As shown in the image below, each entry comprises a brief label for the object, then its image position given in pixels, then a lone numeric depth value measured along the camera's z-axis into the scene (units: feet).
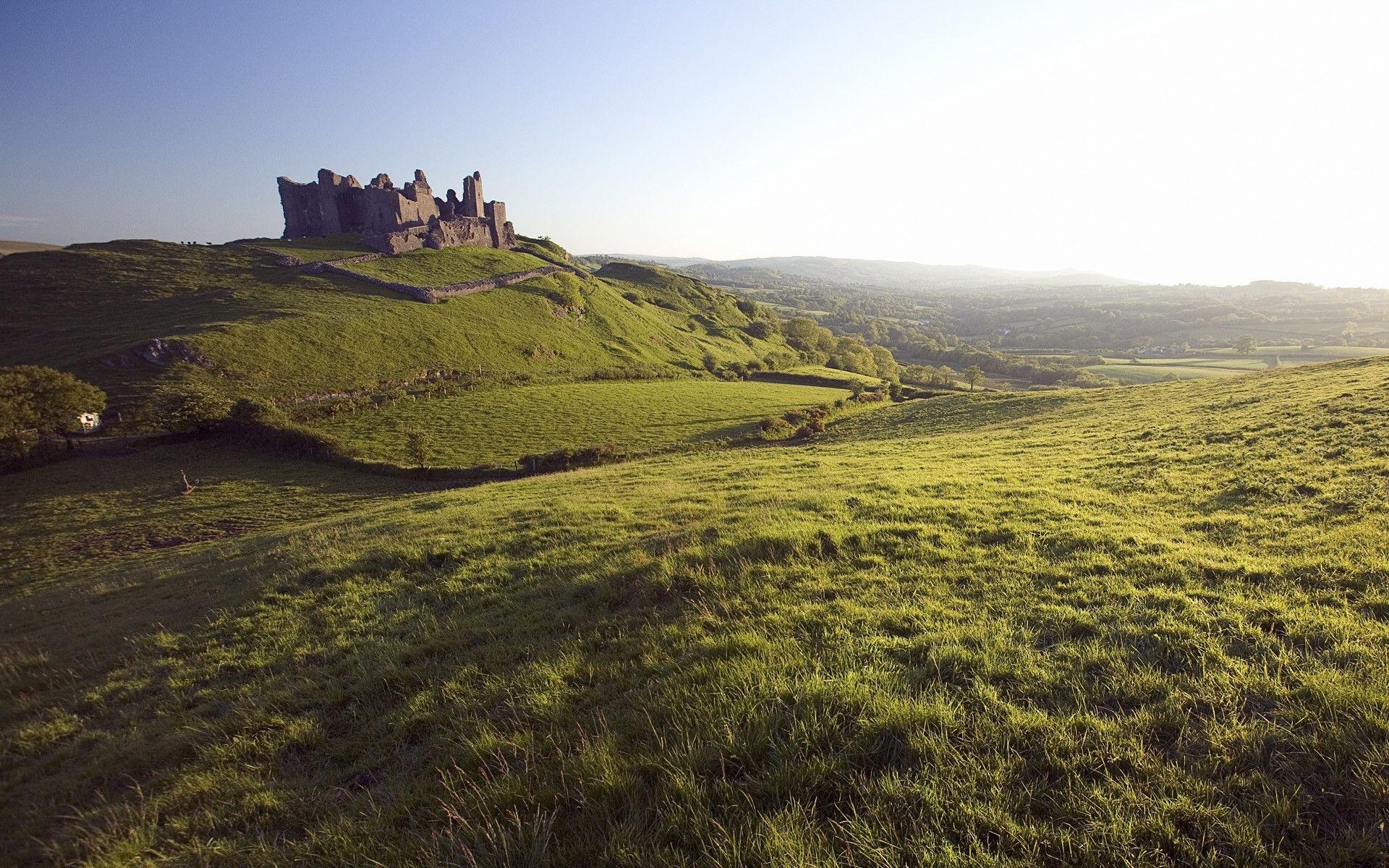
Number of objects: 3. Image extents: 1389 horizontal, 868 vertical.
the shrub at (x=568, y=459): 108.37
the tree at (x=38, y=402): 102.27
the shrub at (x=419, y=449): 112.27
